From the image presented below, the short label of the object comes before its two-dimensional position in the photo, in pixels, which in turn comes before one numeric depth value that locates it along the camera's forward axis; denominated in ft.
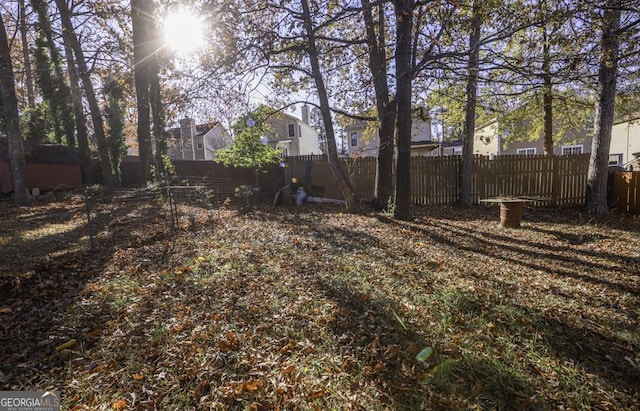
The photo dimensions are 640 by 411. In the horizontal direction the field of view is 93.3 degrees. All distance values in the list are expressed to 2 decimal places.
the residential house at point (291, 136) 101.09
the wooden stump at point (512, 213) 23.18
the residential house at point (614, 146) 61.26
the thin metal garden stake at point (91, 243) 17.43
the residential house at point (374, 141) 71.61
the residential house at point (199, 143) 111.44
